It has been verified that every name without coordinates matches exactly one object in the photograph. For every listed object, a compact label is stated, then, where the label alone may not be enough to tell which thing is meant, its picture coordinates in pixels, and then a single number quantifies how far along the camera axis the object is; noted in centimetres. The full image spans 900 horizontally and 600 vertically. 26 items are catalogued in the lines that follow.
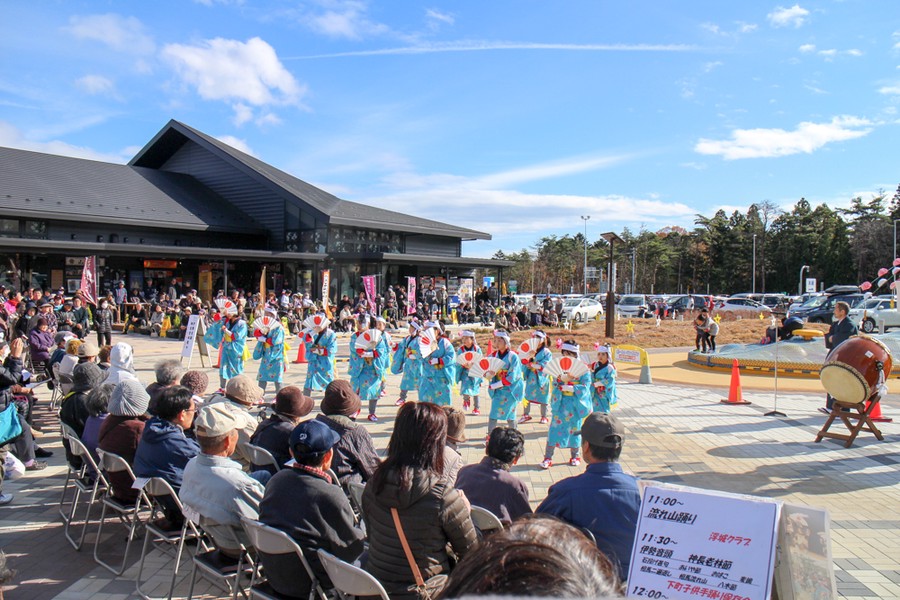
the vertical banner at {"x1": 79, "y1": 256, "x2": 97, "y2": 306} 1931
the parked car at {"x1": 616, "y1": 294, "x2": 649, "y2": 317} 3475
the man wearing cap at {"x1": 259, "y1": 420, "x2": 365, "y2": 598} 358
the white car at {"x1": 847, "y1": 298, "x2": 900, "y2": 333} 2673
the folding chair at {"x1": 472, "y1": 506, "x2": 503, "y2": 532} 370
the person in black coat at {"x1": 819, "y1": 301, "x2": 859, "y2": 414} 1012
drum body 872
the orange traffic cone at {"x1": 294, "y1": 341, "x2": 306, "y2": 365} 1695
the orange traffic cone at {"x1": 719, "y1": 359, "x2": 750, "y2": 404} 1231
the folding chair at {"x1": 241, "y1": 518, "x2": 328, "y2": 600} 339
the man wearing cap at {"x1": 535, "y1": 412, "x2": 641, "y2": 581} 322
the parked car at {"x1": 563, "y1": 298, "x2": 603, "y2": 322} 3128
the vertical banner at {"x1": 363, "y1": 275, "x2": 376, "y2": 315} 2670
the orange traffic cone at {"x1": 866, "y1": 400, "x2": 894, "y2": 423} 1070
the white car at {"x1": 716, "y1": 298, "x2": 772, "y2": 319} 3245
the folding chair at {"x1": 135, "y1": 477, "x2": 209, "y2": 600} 449
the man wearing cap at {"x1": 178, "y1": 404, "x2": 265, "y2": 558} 405
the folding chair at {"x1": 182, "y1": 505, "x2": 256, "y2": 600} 406
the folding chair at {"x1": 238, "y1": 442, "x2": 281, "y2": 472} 504
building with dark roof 2275
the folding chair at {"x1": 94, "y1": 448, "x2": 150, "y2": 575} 496
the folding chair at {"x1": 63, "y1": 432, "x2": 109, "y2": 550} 544
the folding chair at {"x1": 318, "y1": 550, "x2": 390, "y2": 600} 302
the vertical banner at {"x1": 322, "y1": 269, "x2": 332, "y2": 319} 2538
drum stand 892
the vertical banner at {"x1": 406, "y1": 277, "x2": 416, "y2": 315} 2792
